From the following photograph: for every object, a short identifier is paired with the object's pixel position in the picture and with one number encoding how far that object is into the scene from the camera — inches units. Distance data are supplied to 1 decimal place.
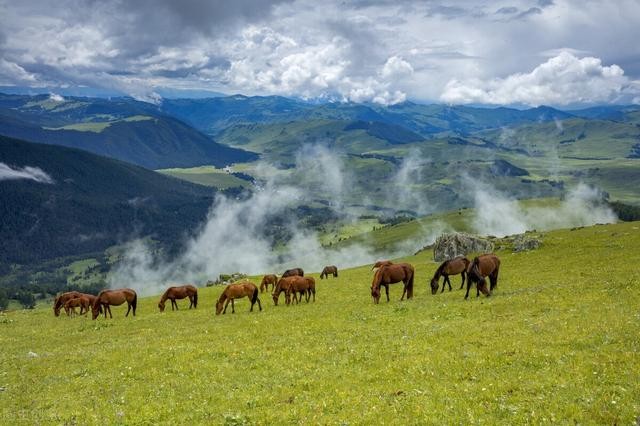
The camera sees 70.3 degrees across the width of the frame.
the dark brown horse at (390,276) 1409.0
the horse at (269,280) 2307.6
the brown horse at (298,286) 1646.2
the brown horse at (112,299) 1699.1
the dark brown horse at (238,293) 1520.7
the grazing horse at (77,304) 1894.7
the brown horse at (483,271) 1277.1
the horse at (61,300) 1969.2
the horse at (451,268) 1523.1
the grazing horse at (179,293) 1824.6
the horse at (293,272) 2605.8
